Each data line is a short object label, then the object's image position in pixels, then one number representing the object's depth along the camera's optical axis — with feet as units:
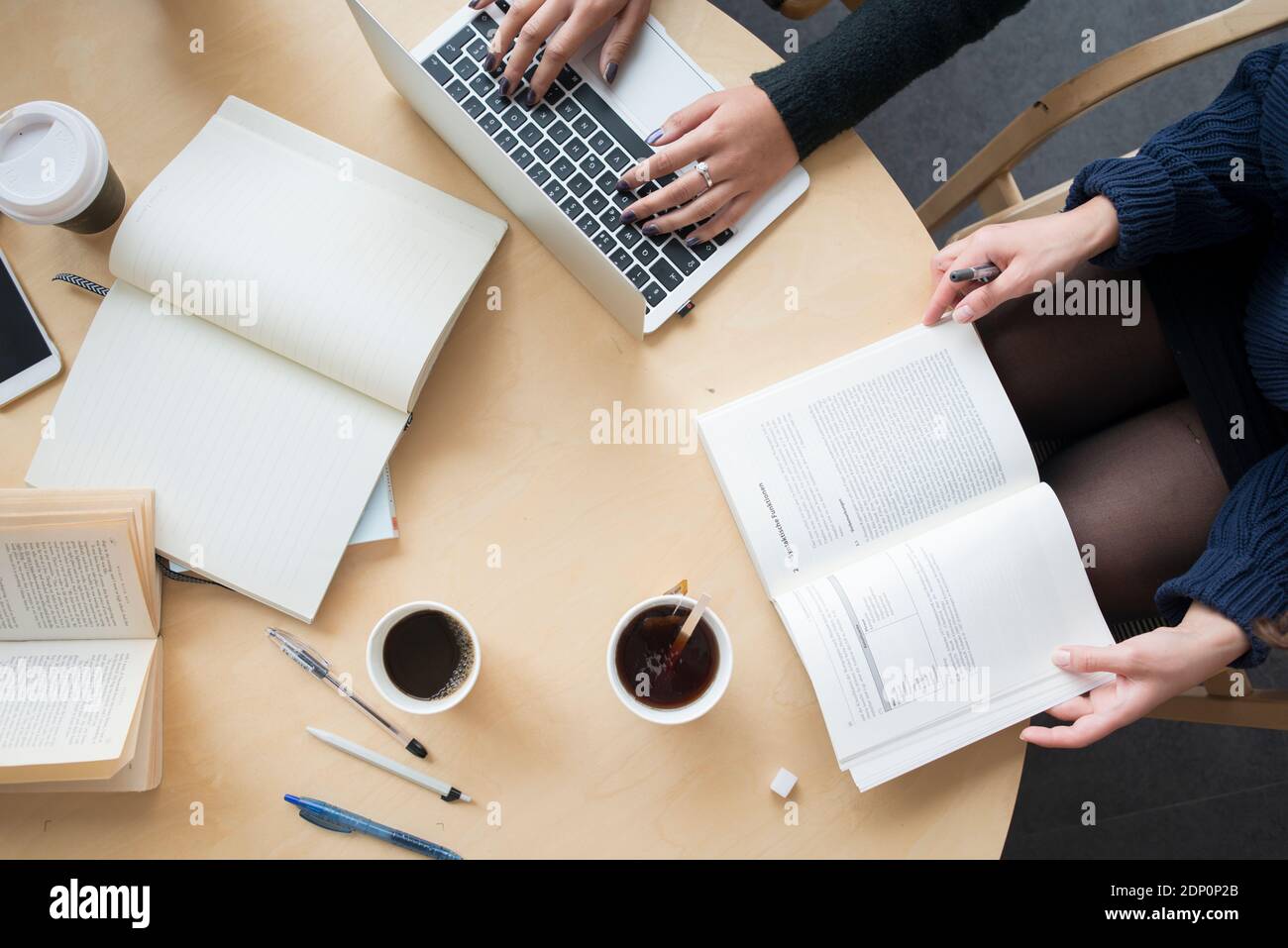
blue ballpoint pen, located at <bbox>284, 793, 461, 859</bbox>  2.76
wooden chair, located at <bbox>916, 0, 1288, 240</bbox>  2.89
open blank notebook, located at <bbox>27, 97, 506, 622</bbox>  2.79
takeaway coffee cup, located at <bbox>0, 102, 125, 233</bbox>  2.69
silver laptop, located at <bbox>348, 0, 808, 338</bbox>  2.93
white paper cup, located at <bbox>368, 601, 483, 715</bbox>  2.60
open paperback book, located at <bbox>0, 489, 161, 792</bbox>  2.71
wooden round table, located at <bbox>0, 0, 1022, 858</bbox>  2.81
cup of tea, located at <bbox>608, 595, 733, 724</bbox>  2.71
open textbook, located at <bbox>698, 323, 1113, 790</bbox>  2.76
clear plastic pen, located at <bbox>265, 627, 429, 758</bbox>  2.81
